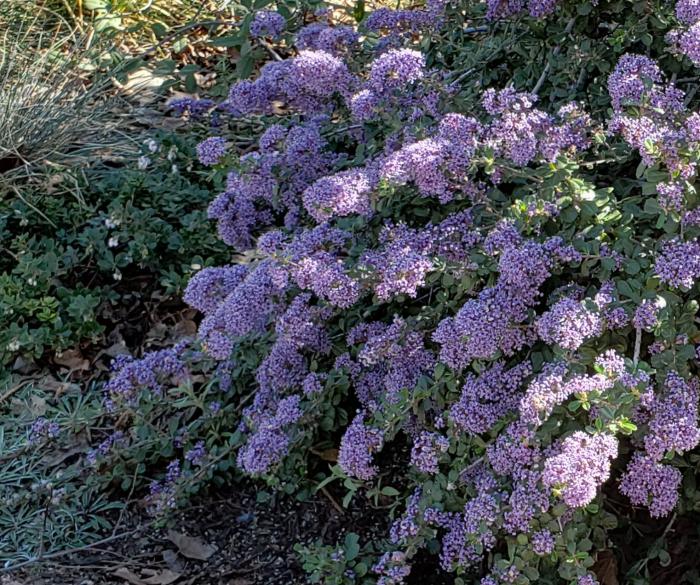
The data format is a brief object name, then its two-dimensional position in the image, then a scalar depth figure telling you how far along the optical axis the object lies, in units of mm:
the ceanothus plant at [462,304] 2084
